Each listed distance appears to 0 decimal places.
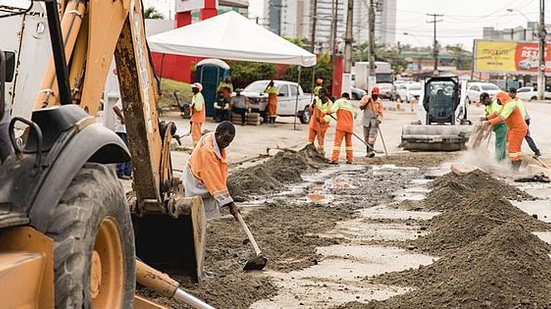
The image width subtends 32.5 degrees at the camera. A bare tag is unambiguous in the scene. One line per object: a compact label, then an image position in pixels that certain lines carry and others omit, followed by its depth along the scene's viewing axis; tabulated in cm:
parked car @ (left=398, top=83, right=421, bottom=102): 6329
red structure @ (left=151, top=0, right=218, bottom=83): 3884
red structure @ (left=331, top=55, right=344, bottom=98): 4478
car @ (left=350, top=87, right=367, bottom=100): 6022
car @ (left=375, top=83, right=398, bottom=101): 6681
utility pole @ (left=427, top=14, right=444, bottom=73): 9722
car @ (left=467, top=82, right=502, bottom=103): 6211
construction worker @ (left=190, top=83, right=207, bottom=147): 2252
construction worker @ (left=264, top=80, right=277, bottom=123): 3468
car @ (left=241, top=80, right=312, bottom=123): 3491
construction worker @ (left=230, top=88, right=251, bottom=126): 3344
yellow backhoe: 383
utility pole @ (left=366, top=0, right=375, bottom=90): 5816
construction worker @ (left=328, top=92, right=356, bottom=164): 2189
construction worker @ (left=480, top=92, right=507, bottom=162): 2078
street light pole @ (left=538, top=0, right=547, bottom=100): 7206
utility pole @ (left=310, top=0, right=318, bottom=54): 6762
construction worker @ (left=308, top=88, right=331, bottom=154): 2344
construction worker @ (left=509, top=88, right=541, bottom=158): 2028
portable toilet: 3422
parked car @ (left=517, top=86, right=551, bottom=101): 7116
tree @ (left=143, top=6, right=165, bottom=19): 5213
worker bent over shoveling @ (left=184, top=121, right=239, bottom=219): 873
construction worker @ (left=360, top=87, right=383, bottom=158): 2388
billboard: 9538
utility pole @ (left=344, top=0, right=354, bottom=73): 4233
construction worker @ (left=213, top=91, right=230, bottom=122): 3294
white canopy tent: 2411
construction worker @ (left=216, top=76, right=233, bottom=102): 3242
